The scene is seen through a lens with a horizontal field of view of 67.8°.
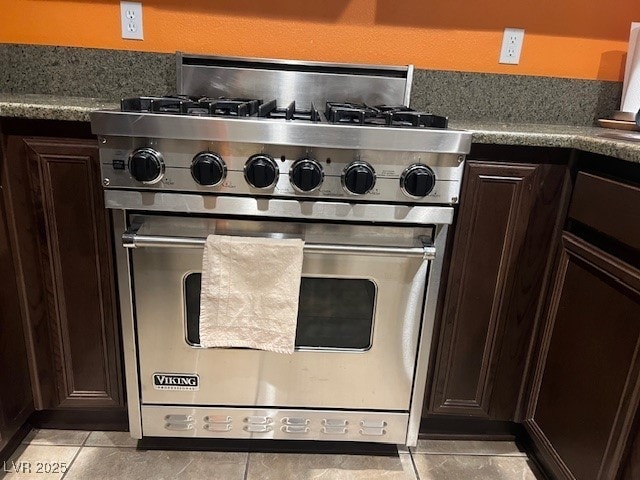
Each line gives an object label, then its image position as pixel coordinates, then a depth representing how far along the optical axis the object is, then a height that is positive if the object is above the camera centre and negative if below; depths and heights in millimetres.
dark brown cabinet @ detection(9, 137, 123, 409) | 1091 -454
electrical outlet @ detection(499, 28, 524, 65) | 1497 +177
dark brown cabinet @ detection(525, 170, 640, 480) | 930 -488
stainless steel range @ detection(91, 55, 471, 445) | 1008 -332
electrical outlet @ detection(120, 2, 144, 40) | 1437 +181
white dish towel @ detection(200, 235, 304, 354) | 1057 -440
